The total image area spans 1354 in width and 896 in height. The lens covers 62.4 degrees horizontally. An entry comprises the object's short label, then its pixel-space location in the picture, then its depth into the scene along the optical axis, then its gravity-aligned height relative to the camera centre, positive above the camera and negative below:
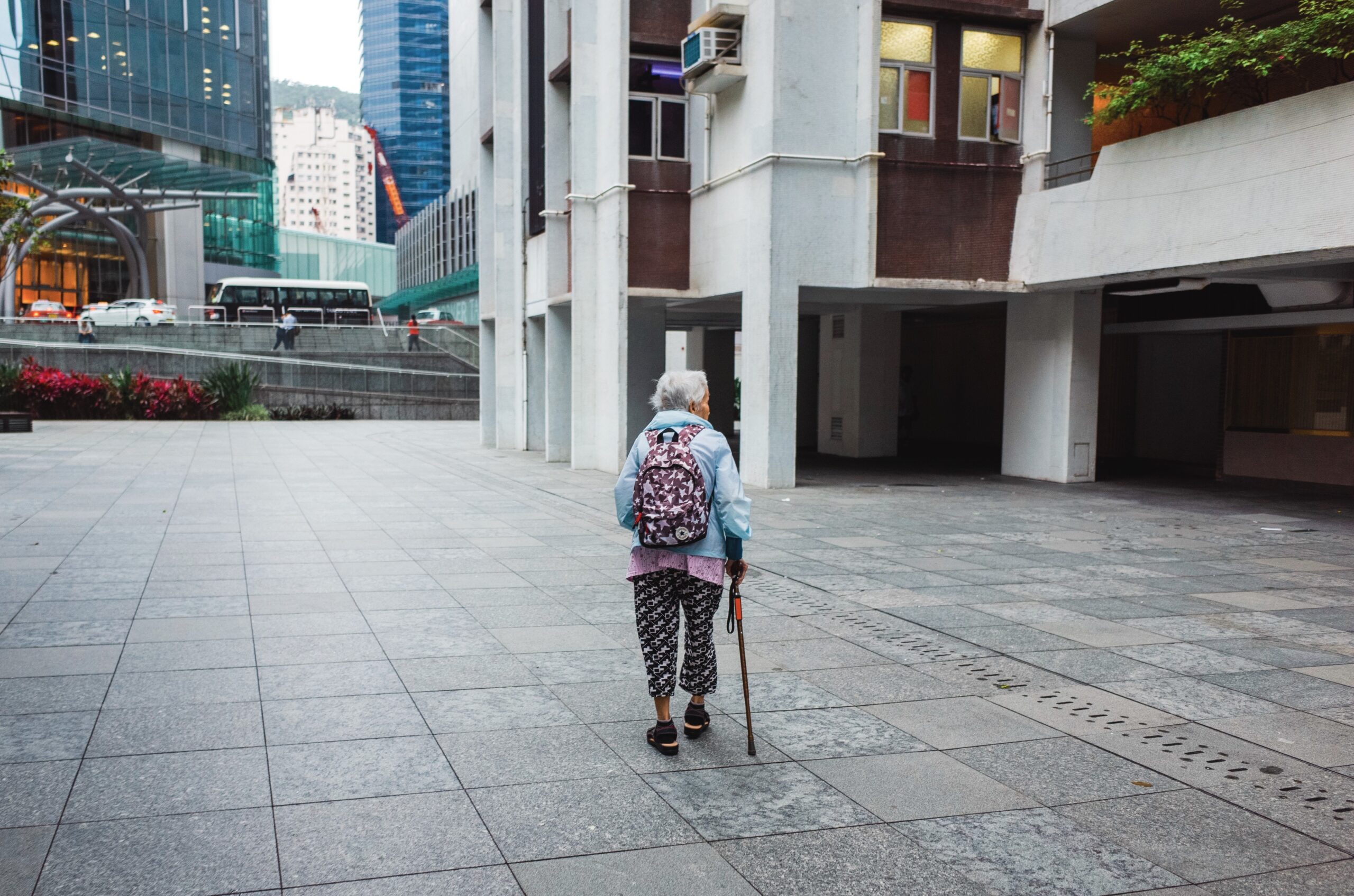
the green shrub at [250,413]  32.31 -1.51
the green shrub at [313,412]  34.09 -1.56
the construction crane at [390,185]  177.62 +28.19
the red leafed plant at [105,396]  29.50 -0.97
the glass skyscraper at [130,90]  53.12 +13.99
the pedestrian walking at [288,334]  41.12 +1.02
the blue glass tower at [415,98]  178.88 +42.66
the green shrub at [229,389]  32.41 -0.79
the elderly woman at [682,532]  4.60 -0.70
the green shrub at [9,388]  28.77 -0.72
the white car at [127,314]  49.16 +2.05
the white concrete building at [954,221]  14.12 +1.98
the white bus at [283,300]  55.06 +3.07
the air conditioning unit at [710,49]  16.28 +4.62
